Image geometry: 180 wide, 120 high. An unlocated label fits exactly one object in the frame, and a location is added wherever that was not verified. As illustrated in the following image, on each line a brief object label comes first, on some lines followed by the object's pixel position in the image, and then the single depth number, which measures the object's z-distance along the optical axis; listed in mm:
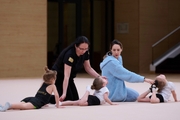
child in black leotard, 10289
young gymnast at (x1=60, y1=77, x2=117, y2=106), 11000
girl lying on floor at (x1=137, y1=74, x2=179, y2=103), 11391
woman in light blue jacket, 11688
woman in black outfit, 11266
